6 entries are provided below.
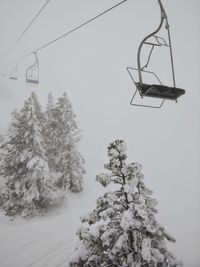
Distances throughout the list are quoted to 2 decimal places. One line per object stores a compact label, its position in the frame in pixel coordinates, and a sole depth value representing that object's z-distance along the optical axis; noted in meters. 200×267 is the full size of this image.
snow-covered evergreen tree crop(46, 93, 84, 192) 24.55
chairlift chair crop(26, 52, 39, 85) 15.85
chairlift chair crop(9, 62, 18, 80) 21.95
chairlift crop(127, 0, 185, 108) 4.88
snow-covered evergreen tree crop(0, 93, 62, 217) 19.56
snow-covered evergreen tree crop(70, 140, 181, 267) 7.30
